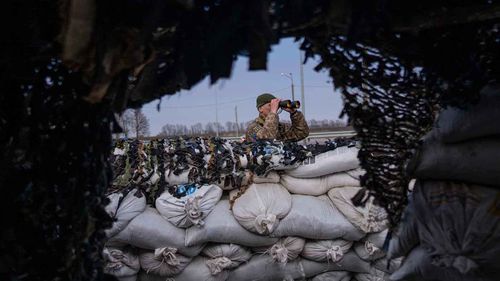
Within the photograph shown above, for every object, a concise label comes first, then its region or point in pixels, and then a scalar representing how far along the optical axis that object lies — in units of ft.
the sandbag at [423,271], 4.02
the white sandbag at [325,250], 10.97
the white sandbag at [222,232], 10.25
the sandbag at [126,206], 9.85
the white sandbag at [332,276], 11.53
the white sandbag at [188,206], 10.06
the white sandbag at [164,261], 10.18
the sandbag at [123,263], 10.06
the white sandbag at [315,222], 10.64
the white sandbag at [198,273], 10.56
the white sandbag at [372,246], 11.09
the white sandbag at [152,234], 10.06
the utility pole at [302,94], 48.73
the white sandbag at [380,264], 11.37
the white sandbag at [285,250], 10.68
